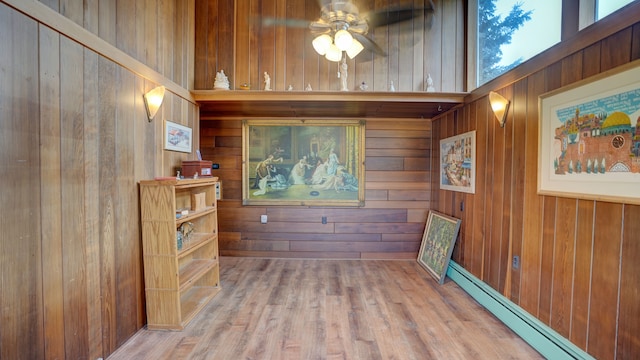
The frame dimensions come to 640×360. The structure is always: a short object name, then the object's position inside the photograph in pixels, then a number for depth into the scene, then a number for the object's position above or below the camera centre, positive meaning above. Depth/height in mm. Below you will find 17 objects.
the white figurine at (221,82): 3057 +1099
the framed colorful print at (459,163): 2852 +139
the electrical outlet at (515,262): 2197 -787
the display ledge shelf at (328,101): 2920 +861
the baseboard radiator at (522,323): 1739 -1228
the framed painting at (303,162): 3777 +154
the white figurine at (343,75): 3133 +1237
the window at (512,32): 1972 +1320
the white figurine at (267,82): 3210 +1163
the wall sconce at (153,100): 2176 +625
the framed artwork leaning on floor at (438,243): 3113 -944
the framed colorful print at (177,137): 2463 +362
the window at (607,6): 1491 +1052
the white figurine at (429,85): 3152 +1123
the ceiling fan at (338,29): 2355 +1460
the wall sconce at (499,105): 2291 +646
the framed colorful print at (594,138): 1363 +232
